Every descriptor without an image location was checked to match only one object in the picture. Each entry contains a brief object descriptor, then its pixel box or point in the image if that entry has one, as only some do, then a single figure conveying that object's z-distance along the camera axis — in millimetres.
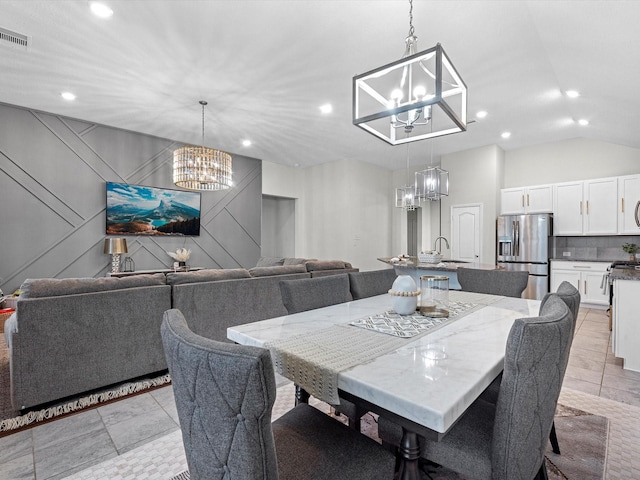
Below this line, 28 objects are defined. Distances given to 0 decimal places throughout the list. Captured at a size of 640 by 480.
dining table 821
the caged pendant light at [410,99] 1488
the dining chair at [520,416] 885
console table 4516
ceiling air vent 2769
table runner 964
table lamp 4793
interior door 6184
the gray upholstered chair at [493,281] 2338
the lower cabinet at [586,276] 4941
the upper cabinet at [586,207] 4965
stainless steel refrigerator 5328
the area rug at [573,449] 1553
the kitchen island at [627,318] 2742
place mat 1371
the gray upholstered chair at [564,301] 1305
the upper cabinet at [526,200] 5531
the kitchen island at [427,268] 3561
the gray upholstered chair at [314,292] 1795
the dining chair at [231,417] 643
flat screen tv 5047
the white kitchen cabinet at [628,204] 4734
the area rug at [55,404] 2004
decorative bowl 3881
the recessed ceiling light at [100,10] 2465
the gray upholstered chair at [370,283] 2201
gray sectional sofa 2061
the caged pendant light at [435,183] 3984
